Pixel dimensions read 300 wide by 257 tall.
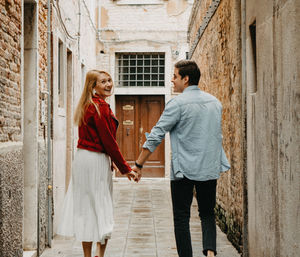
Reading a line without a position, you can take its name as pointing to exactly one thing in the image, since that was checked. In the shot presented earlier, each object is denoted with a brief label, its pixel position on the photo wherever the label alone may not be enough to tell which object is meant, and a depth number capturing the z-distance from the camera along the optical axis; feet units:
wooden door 47.67
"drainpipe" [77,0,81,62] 31.59
